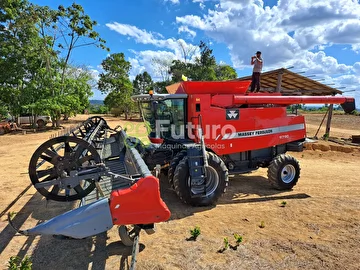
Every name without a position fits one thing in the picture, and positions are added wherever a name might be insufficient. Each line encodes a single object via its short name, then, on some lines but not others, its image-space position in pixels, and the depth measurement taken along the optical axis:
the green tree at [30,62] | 17.59
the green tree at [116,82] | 33.19
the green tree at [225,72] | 38.38
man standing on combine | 7.95
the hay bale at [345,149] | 12.21
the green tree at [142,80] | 70.75
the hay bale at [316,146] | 12.45
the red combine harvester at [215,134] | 5.32
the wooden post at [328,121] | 15.05
